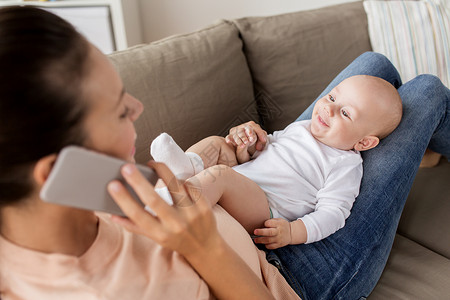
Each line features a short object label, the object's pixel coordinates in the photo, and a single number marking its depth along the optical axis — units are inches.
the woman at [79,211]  18.6
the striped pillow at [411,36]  71.5
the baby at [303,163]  38.5
